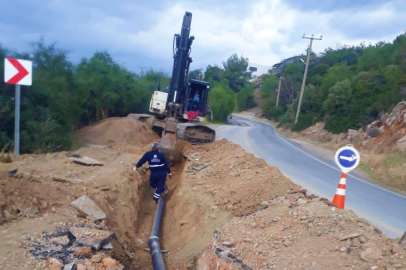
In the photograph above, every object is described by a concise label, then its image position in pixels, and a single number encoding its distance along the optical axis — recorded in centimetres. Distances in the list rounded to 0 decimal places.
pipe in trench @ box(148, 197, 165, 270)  616
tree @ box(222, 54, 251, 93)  9788
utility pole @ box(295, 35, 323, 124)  4084
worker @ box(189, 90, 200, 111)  1493
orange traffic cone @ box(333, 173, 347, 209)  643
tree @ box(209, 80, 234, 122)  6456
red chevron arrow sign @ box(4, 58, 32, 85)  688
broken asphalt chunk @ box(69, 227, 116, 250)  525
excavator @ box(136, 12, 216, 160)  1239
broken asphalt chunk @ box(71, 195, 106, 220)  659
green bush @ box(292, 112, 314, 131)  3969
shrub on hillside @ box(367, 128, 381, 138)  2493
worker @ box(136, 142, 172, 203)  924
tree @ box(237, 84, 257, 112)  9056
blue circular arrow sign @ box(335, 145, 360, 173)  614
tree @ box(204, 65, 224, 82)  10062
